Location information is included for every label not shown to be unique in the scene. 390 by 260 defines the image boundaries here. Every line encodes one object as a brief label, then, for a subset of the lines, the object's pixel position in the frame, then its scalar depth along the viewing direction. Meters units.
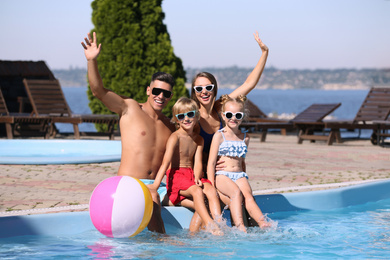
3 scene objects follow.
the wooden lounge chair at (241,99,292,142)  17.24
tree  19.80
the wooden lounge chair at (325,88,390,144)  16.61
